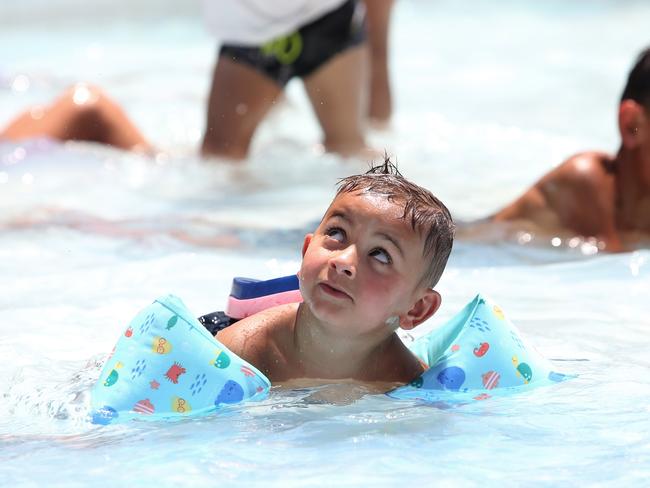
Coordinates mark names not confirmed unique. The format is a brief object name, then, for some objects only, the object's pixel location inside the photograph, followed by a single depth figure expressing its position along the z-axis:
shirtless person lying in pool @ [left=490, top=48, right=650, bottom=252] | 9.28
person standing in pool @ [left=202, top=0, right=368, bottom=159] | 11.77
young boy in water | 6.01
